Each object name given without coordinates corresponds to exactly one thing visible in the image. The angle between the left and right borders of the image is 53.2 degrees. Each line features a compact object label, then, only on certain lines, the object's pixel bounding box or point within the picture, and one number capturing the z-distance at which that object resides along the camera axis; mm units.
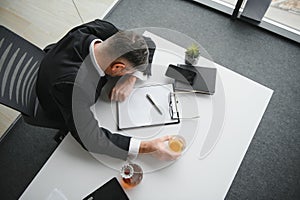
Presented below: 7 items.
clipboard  1147
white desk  1034
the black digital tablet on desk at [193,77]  1221
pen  1176
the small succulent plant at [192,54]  1257
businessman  1077
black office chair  1203
